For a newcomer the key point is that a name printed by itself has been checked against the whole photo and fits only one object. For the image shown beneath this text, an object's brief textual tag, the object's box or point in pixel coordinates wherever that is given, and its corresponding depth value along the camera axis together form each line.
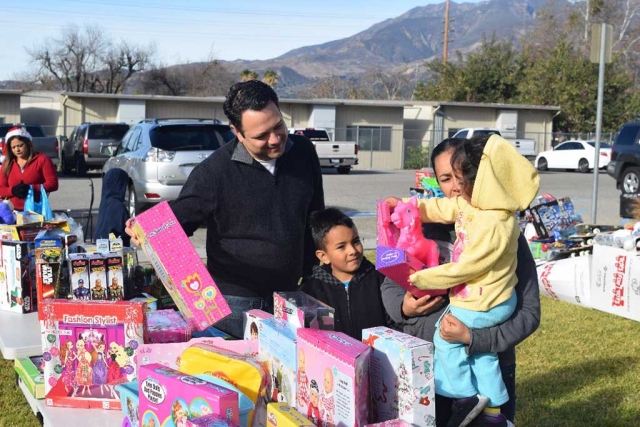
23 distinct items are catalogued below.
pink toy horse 2.58
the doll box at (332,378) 2.03
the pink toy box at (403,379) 2.05
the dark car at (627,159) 17.94
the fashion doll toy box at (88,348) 2.84
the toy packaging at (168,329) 3.00
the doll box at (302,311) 2.39
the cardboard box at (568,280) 7.50
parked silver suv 12.41
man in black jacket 3.26
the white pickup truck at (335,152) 27.66
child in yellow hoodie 2.44
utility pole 52.66
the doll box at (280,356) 2.32
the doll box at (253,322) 2.67
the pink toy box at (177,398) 2.06
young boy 2.95
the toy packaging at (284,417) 2.02
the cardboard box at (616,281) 6.90
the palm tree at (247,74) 31.48
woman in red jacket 8.02
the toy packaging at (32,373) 3.05
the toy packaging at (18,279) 4.44
